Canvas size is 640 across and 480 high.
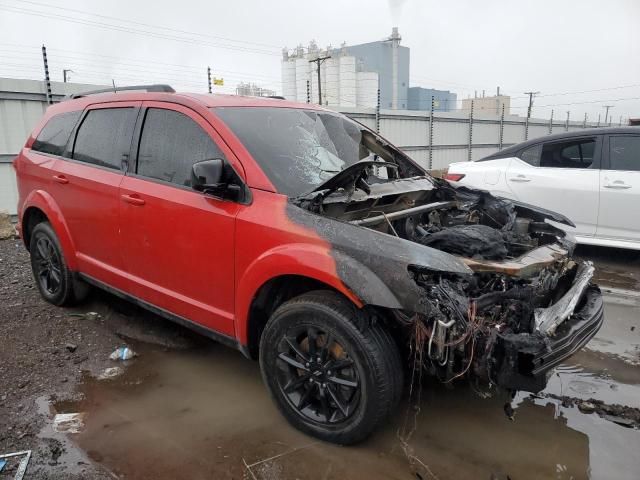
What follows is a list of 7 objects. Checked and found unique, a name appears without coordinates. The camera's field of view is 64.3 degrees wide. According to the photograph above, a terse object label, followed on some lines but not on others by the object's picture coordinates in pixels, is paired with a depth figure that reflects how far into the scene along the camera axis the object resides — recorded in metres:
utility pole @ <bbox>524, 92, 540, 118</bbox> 34.70
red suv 2.37
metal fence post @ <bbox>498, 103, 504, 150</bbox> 22.69
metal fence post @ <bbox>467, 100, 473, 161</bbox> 20.03
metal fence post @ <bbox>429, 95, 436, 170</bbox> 17.86
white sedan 5.56
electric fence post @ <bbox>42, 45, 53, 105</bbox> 8.56
